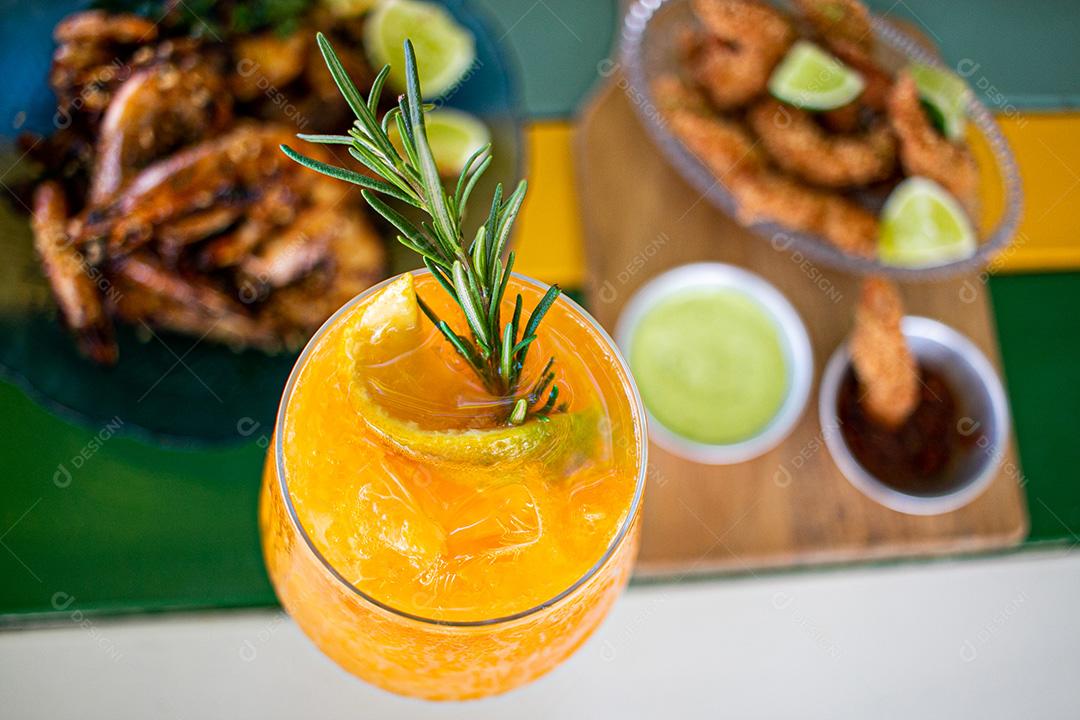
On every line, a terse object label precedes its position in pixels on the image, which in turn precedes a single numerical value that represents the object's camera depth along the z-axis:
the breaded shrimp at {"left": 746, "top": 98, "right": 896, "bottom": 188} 0.52
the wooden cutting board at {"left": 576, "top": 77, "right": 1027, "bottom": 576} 0.50
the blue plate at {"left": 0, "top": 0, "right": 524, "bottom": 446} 0.45
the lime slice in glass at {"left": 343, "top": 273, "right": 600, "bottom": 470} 0.33
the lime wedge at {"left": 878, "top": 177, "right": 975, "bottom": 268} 0.51
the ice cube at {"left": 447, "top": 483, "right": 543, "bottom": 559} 0.34
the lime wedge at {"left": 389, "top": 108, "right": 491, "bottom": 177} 0.47
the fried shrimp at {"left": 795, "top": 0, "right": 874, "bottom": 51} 0.54
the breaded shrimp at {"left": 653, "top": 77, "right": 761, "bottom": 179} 0.52
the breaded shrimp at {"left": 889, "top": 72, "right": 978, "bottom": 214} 0.52
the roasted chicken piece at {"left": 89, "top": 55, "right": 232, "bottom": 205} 0.46
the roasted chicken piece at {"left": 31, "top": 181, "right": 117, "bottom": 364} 0.45
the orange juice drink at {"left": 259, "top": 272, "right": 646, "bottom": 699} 0.33
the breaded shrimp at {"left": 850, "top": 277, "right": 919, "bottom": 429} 0.50
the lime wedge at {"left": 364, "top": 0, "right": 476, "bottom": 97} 0.47
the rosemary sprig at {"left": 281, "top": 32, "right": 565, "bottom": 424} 0.31
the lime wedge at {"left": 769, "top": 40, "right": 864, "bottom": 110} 0.52
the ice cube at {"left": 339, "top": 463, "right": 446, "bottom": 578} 0.33
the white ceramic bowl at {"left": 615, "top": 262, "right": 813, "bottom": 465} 0.50
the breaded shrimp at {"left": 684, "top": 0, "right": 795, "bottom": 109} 0.53
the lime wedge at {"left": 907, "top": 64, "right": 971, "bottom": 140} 0.52
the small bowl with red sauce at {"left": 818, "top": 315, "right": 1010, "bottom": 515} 0.50
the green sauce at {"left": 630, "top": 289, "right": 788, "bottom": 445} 0.51
